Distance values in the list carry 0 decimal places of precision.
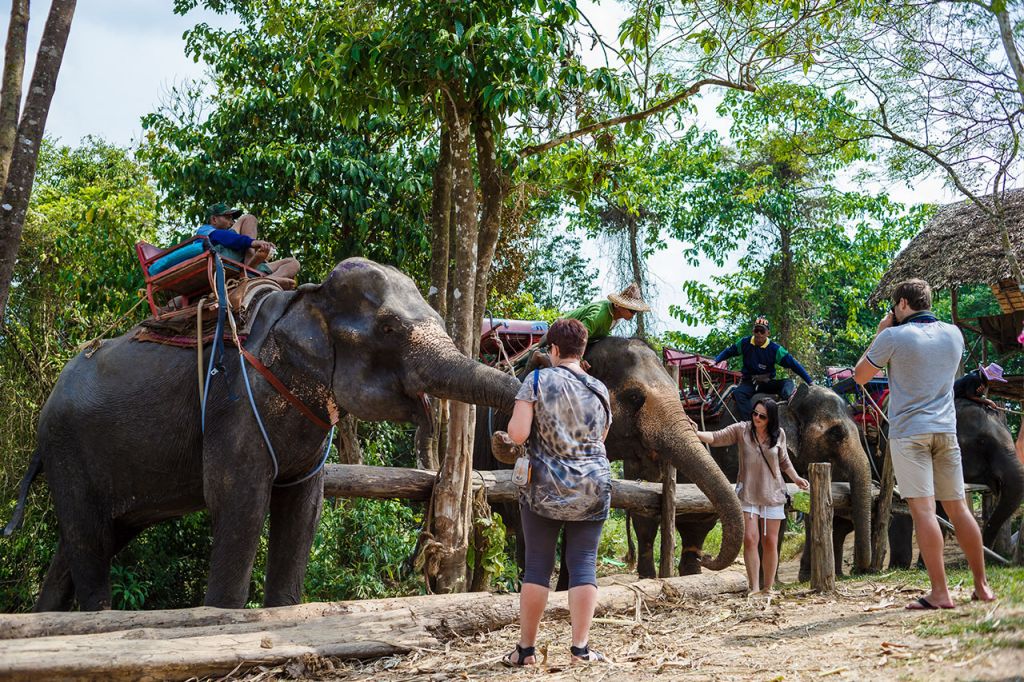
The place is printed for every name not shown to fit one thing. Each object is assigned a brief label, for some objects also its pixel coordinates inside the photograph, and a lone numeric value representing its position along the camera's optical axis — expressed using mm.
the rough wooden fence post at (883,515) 11750
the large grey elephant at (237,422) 5812
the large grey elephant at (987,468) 11977
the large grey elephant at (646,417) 8273
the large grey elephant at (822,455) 10344
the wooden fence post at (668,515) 9117
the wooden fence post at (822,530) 8172
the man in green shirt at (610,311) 9508
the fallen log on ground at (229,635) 4477
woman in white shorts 8117
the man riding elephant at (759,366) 11734
